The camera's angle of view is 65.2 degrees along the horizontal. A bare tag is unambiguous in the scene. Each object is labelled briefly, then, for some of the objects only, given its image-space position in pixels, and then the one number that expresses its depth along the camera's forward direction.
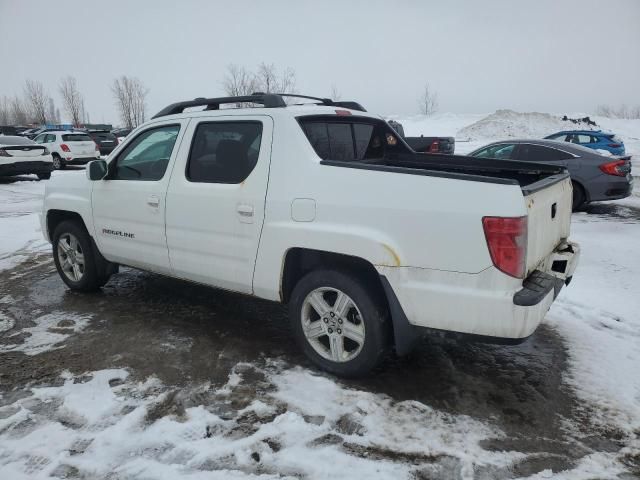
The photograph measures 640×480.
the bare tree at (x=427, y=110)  86.44
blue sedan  20.45
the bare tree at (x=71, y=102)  70.86
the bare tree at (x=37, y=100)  78.81
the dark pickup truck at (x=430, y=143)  16.38
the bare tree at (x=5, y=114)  105.69
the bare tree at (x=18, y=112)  101.69
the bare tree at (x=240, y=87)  37.09
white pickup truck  2.81
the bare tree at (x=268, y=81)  36.00
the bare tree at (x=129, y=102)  62.44
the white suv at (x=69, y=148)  19.55
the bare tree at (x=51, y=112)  129.82
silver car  9.87
